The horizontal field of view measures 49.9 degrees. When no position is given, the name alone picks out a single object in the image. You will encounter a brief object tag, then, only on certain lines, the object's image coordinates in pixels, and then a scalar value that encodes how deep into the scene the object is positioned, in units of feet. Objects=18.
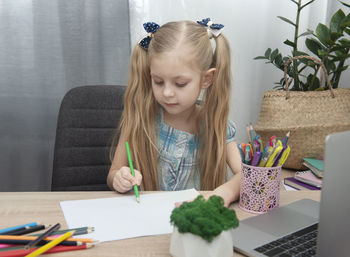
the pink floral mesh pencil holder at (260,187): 2.55
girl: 3.27
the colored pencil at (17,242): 1.96
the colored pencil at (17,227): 2.12
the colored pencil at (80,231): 2.14
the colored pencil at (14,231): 2.09
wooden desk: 2.02
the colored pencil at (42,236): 1.92
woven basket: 4.47
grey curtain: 5.05
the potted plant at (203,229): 1.73
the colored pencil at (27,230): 2.10
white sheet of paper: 2.24
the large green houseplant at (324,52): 4.49
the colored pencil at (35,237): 1.98
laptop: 1.58
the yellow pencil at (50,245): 1.87
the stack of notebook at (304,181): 3.64
